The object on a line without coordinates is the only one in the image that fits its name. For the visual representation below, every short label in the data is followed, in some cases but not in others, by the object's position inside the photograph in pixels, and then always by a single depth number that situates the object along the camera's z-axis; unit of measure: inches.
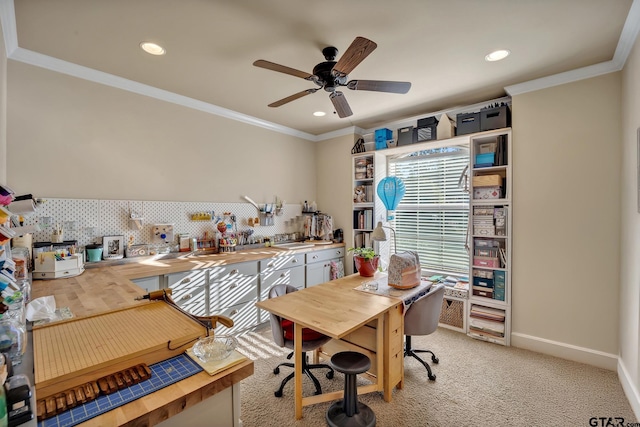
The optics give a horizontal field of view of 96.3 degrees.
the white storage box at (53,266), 83.3
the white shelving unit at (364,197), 162.6
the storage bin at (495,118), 118.0
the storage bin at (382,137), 157.6
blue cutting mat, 30.0
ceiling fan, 74.7
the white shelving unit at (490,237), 116.0
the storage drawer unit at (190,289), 101.8
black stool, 70.0
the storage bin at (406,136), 146.7
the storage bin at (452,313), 127.9
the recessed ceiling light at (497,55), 89.3
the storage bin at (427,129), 139.0
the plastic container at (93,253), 99.4
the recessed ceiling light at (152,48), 85.0
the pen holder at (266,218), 159.0
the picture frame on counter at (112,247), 104.2
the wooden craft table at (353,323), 69.6
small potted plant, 106.8
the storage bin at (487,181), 117.9
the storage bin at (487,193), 119.1
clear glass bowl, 41.0
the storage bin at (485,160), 120.3
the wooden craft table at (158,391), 30.4
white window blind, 143.2
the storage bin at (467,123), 125.0
